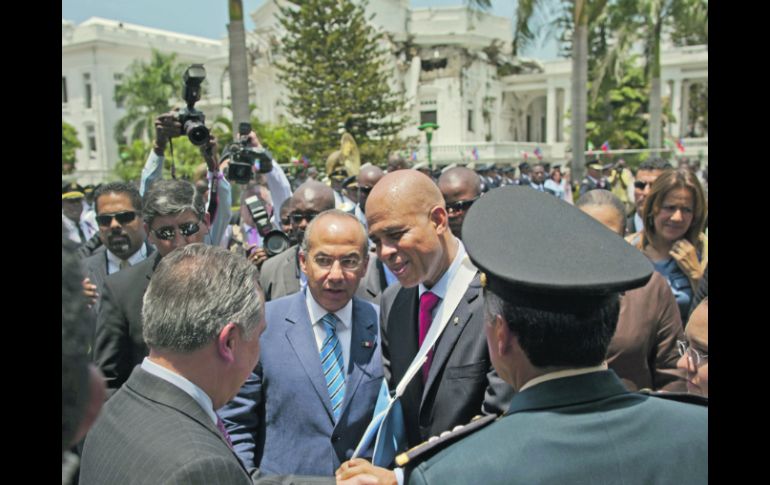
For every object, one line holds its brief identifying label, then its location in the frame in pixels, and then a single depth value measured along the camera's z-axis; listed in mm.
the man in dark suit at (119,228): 4656
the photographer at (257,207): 4961
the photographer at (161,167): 4707
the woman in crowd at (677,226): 4152
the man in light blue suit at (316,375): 2777
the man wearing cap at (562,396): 1518
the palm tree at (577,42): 15914
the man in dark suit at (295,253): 4691
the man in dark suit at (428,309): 2605
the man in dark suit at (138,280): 3248
